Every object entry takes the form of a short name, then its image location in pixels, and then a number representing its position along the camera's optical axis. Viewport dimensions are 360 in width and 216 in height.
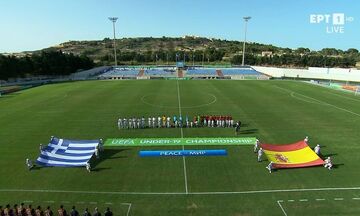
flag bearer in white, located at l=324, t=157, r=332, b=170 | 22.42
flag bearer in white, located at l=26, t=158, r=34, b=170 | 22.25
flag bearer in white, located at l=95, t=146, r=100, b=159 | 24.45
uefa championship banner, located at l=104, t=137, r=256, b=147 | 27.55
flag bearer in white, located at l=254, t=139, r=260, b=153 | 25.27
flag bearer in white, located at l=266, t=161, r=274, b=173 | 21.83
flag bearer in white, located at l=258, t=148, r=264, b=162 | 23.40
